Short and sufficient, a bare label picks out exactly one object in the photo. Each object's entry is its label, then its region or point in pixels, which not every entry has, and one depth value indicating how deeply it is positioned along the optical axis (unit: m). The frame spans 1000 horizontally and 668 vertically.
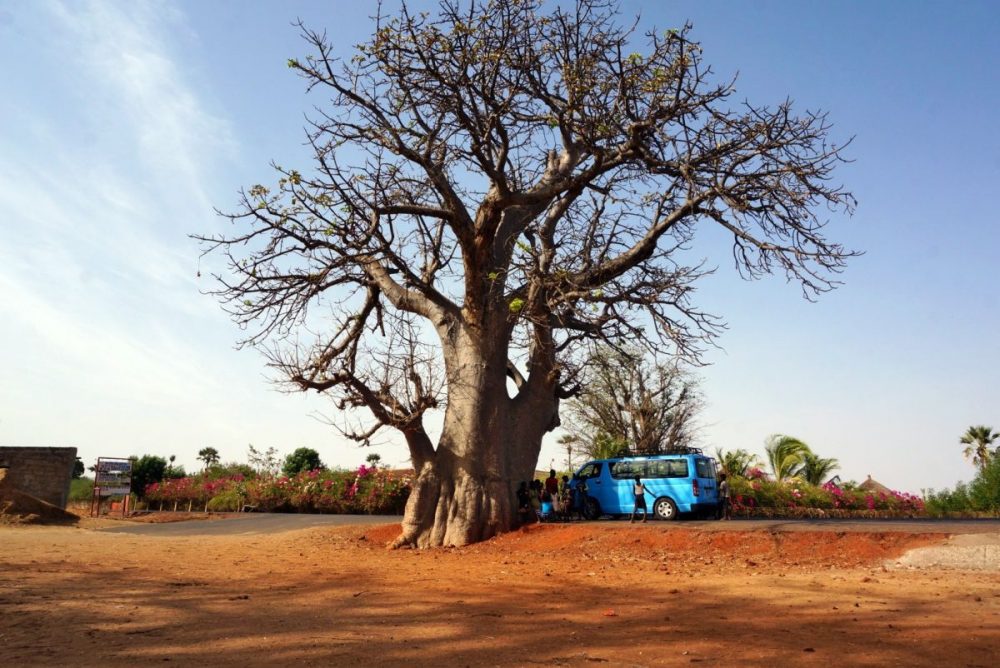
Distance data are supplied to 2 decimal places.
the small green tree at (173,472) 36.00
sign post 25.83
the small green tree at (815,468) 37.62
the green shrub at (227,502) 30.14
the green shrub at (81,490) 34.53
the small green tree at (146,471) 33.09
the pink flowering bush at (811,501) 27.22
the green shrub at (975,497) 27.81
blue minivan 18.45
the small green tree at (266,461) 39.41
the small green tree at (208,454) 52.52
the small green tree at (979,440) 43.20
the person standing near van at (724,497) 19.78
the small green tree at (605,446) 32.19
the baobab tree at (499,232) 13.62
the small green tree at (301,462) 38.94
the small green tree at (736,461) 36.34
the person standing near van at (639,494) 17.74
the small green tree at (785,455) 37.97
